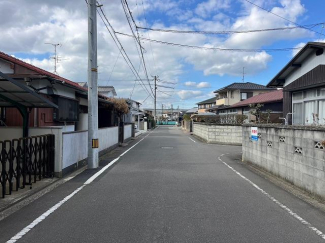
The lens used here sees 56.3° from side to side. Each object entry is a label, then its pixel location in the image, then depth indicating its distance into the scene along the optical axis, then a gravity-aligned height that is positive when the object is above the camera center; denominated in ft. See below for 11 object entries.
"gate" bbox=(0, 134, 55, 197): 22.16 -3.49
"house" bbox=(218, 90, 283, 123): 81.05 +4.96
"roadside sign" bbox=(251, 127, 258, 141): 38.92 -1.82
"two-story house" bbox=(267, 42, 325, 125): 45.42 +5.99
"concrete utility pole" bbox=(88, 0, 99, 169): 37.19 +4.53
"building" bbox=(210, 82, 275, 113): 155.22 +14.87
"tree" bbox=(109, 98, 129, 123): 71.05 +3.26
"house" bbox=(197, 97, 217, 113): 259.31 +15.11
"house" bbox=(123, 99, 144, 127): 134.00 +3.31
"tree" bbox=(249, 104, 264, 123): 60.82 +1.62
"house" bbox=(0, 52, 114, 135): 27.91 +2.43
